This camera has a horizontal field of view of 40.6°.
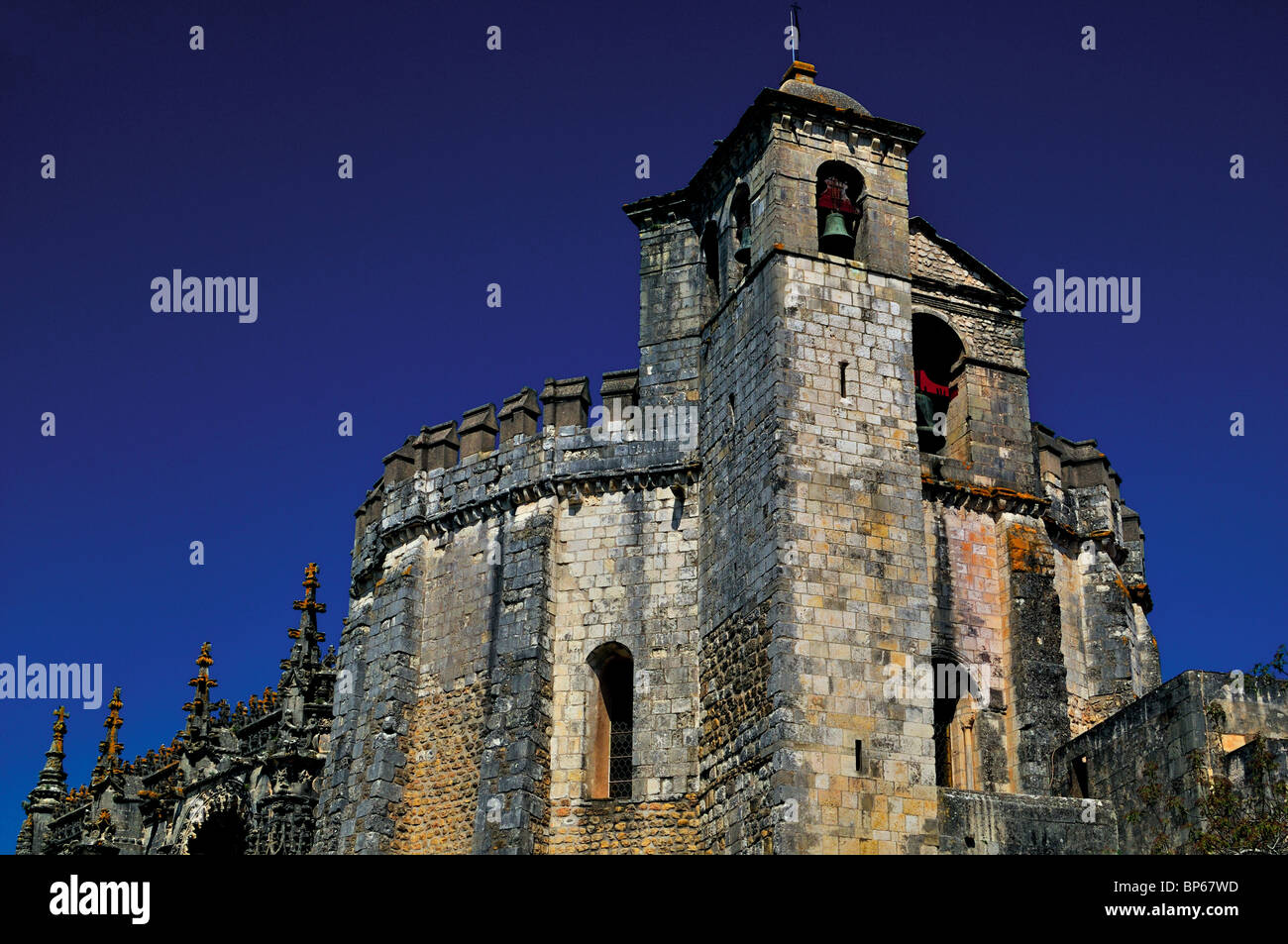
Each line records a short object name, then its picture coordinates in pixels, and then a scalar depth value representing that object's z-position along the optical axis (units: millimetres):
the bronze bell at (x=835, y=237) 25875
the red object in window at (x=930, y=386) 28000
